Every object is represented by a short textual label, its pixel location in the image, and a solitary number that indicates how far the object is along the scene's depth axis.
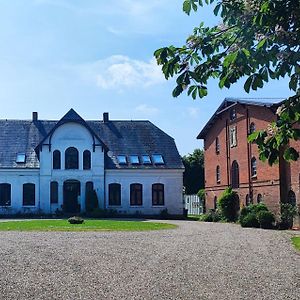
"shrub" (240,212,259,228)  22.28
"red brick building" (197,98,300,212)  23.51
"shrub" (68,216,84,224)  23.49
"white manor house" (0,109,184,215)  32.71
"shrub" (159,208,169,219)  32.44
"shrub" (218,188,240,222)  27.13
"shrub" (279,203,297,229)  21.49
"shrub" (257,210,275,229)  21.53
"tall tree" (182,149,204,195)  48.72
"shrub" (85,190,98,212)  32.16
